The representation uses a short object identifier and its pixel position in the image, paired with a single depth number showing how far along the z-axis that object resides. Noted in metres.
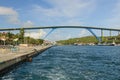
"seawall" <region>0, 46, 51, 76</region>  10.62
